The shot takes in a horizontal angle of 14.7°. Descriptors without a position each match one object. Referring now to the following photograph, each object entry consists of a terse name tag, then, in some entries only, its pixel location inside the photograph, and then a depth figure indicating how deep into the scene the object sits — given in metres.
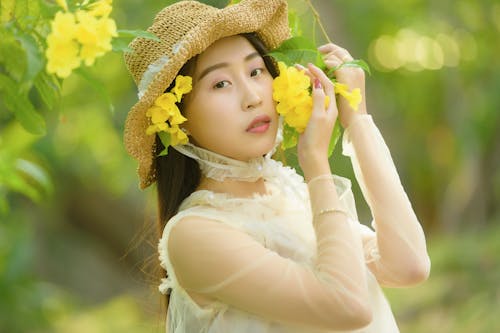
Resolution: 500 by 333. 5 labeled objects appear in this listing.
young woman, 2.75
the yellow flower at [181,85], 2.83
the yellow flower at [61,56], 2.56
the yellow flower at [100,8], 2.62
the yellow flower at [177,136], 2.85
